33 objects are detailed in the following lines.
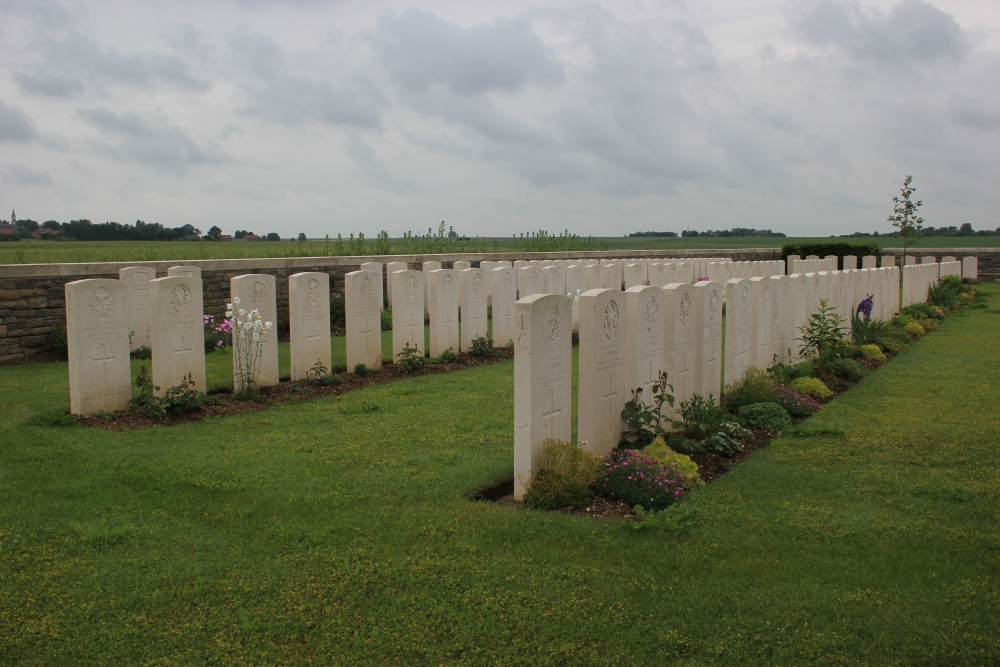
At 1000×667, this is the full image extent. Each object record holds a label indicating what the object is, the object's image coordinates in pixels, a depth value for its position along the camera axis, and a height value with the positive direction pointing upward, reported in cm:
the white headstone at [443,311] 1175 -68
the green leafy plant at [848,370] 998 -140
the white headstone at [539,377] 541 -79
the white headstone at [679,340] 703 -70
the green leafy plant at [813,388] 888 -143
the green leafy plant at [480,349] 1216 -128
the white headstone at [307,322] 979 -68
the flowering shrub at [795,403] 815 -148
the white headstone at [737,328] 855 -74
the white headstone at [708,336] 756 -72
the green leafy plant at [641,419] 637 -126
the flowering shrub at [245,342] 905 -86
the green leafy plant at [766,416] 755 -151
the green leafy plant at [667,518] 486 -160
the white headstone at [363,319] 1059 -70
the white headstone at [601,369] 602 -82
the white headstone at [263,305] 939 -44
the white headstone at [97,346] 794 -77
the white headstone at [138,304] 1230 -53
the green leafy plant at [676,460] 582 -146
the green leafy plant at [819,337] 1033 -102
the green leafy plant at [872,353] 1148 -135
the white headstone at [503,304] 1283 -64
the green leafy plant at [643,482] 536 -152
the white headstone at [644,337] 649 -62
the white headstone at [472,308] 1223 -66
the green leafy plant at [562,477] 534 -147
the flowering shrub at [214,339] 1282 -113
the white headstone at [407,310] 1109 -63
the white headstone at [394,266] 1454 +1
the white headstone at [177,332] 842 -68
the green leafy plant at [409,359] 1091 -129
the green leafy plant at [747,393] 811 -136
